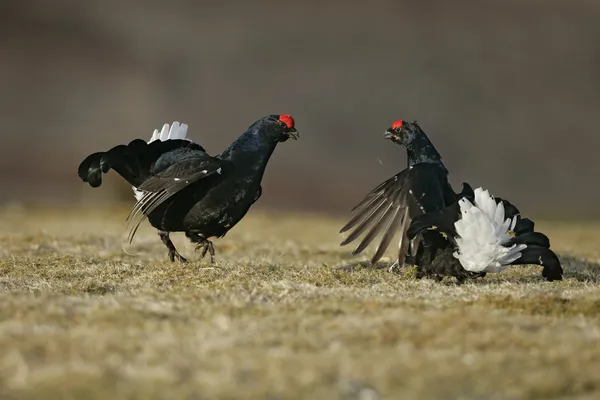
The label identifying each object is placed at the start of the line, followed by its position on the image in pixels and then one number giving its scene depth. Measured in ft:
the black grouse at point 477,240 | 52.37
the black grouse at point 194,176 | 60.44
